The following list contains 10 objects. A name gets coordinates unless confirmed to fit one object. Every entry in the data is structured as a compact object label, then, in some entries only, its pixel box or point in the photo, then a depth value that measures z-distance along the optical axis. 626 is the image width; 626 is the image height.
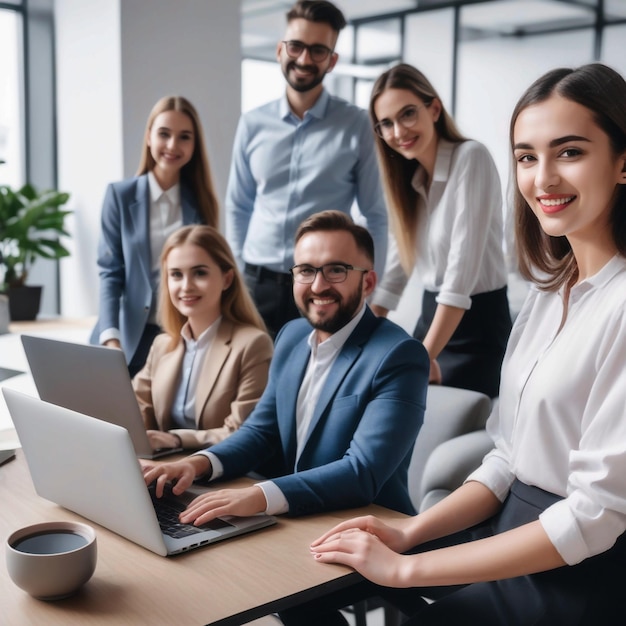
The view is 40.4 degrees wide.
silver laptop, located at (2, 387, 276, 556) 1.23
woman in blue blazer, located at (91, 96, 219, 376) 2.94
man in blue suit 1.50
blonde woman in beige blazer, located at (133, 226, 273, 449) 2.16
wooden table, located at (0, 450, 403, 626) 1.09
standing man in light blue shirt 2.91
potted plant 4.49
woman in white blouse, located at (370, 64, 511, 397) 2.37
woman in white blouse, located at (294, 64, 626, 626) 1.18
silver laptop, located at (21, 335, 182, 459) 1.72
